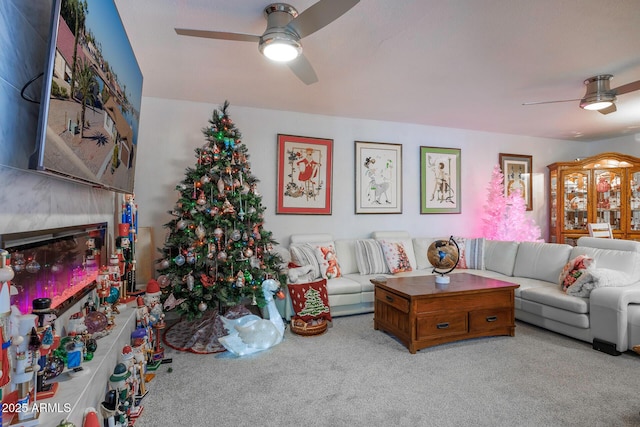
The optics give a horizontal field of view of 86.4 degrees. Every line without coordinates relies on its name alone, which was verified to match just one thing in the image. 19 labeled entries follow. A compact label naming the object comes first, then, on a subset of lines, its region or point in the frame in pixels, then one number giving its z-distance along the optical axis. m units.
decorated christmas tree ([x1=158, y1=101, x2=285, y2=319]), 3.07
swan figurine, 2.95
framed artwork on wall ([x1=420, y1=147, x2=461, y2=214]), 5.27
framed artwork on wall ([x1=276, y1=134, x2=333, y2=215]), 4.48
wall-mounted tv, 1.16
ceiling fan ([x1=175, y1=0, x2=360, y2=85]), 1.89
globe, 3.36
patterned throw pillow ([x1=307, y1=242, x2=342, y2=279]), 4.03
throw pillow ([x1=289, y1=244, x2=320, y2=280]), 3.93
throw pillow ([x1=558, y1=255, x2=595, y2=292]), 3.27
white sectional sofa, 2.87
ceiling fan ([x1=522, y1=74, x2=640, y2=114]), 3.22
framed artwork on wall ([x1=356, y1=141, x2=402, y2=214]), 4.89
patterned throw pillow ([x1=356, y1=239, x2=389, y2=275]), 4.34
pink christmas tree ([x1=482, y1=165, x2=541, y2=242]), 5.33
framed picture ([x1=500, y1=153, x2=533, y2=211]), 5.78
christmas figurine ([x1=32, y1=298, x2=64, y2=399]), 1.24
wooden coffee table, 2.95
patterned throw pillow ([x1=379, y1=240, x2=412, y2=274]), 4.38
